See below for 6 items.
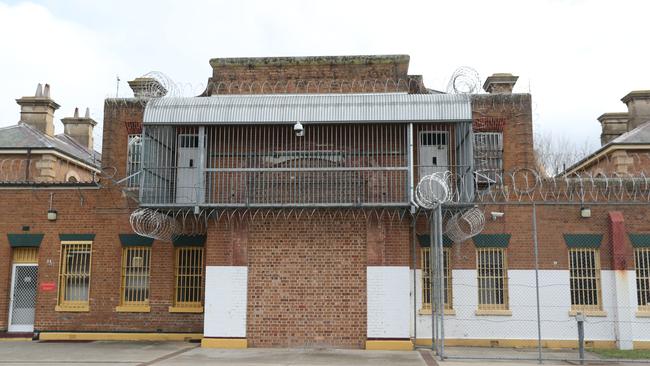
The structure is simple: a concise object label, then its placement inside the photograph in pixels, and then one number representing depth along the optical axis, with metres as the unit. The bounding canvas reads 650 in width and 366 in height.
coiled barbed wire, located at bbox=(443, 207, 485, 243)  15.54
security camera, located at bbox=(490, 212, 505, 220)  15.98
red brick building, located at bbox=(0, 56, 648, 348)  15.02
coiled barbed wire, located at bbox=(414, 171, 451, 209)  13.58
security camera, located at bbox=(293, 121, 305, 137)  14.43
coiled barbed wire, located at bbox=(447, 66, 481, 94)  15.69
